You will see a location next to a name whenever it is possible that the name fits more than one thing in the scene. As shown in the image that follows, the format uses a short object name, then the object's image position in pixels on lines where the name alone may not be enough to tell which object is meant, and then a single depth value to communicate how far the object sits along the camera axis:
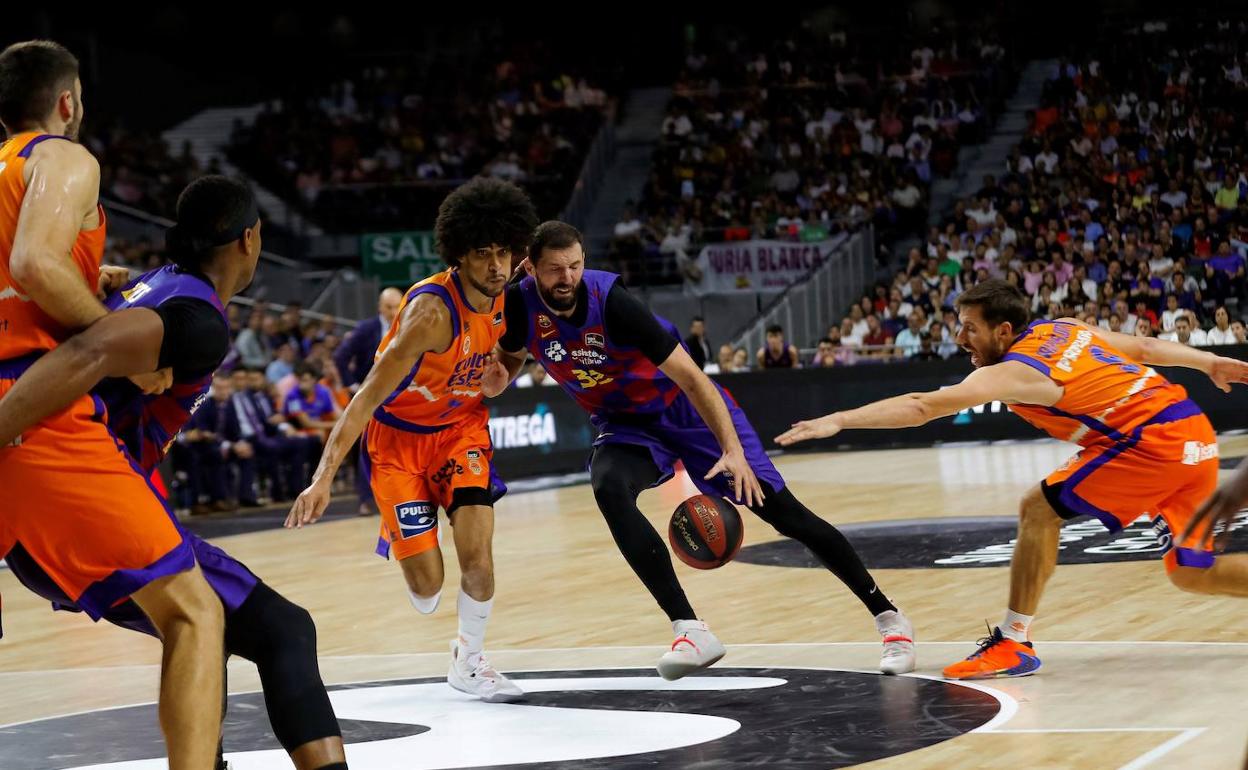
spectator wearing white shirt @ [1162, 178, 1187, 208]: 20.67
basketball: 6.05
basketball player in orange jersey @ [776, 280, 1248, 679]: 5.97
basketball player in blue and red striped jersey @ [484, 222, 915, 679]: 5.91
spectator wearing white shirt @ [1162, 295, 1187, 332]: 17.04
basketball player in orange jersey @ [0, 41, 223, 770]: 3.72
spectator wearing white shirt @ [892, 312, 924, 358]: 19.12
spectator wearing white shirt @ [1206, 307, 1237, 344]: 16.84
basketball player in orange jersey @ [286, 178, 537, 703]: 5.98
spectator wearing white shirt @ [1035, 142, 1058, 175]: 22.52
